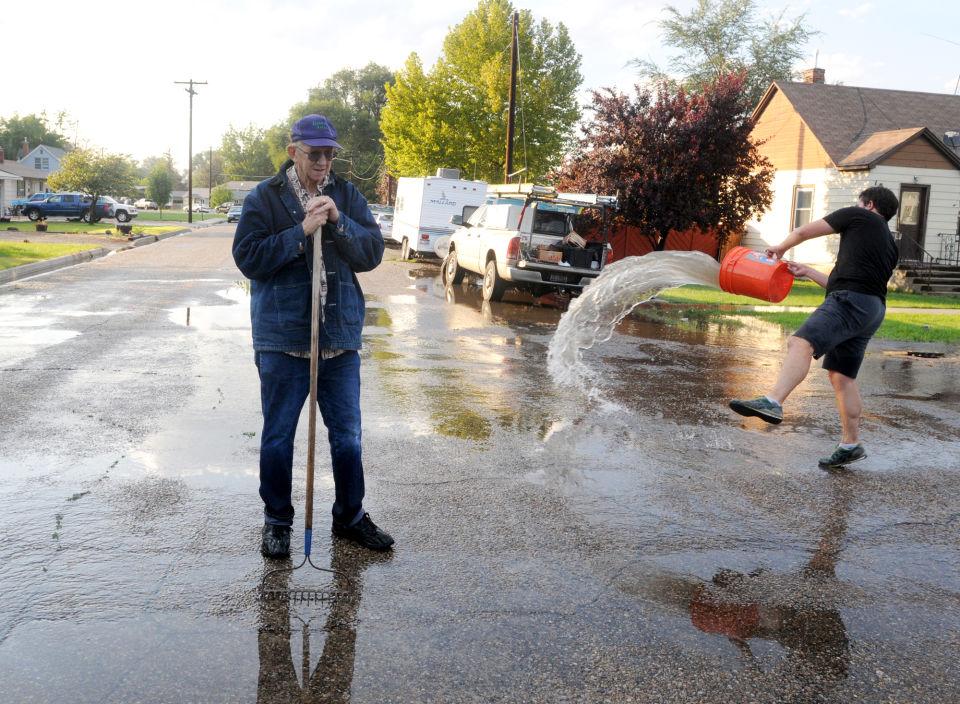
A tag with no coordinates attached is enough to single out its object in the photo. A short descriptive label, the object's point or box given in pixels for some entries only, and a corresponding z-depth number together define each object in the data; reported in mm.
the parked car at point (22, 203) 52941
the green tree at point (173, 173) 193125
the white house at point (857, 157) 25484
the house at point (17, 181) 59722
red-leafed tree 21875
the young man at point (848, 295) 5848
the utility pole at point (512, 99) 30741
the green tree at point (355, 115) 82231
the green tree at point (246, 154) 133000
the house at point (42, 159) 100562
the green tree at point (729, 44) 49094
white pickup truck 16266
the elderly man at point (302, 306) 4082
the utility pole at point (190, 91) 69281
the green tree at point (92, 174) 49156
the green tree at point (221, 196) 125438
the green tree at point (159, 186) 108312
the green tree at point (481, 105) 38312
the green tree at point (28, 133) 113625
